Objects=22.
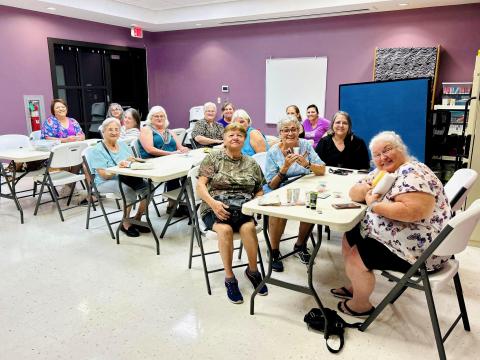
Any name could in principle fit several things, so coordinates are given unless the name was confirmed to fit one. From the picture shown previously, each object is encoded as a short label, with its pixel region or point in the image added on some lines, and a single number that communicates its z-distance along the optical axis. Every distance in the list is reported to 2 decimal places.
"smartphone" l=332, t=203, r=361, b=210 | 2.12
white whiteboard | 6.86
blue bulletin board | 3.24
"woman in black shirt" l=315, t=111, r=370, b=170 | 3.34
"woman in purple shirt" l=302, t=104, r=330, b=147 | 5.20
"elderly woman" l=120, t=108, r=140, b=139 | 4.91
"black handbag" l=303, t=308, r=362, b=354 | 2.11
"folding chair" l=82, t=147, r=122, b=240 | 3.50
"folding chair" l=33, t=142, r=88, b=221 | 3.92
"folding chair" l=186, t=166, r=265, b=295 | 2.60
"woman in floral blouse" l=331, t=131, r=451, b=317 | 1.84
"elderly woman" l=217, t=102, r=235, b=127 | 5.23
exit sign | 7.56
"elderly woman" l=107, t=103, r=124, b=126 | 5.75
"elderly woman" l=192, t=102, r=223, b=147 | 4.78
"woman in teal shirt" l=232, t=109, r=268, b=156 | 3.85
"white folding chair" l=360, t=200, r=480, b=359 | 1.70
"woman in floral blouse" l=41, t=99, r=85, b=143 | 4.89
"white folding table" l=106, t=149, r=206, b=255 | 3.05
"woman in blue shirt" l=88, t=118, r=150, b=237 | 3.50
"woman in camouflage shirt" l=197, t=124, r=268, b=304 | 2.49
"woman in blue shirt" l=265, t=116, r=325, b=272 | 2.86
